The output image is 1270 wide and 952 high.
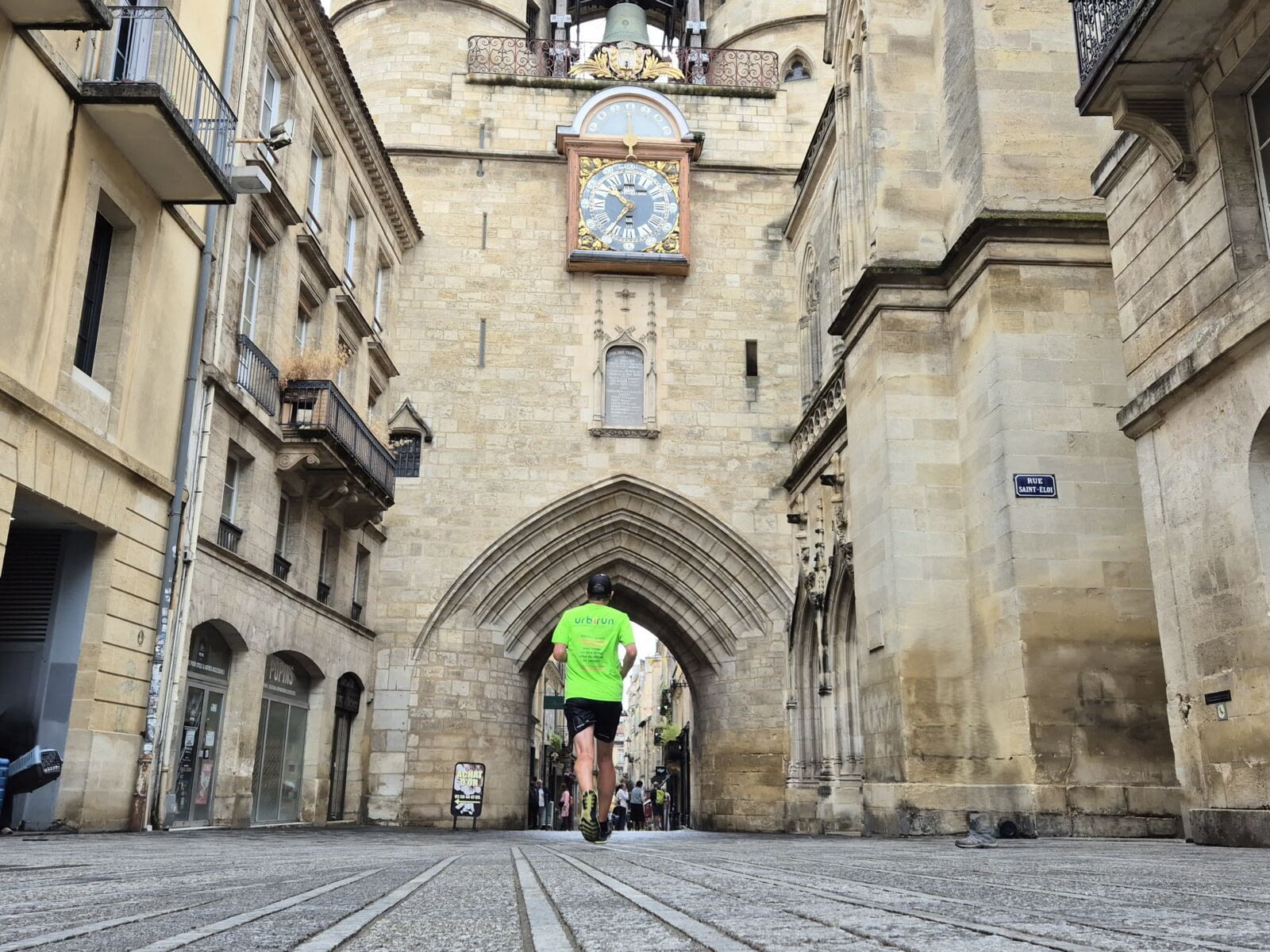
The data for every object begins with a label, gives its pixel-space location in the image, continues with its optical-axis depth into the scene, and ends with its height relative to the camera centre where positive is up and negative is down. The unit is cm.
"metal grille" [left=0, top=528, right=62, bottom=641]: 981 +171
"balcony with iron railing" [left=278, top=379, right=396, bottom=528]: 1406 +418
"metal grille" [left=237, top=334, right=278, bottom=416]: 1307 +466
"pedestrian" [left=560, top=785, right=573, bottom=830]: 2569 -21
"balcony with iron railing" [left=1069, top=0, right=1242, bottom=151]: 711 +456
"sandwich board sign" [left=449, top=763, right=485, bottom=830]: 1662 +7
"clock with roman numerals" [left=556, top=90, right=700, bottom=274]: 2031 +1034
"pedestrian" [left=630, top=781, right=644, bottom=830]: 2962 -22
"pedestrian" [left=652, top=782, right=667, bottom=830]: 3244 -21
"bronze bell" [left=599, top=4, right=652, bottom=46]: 2264 +1460
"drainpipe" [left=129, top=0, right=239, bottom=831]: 1034 +261
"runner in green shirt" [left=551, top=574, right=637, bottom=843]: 700 +72
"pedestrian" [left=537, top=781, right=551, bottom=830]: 3939 -70
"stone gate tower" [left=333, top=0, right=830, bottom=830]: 1891 +677
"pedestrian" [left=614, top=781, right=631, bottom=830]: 2962 -35
